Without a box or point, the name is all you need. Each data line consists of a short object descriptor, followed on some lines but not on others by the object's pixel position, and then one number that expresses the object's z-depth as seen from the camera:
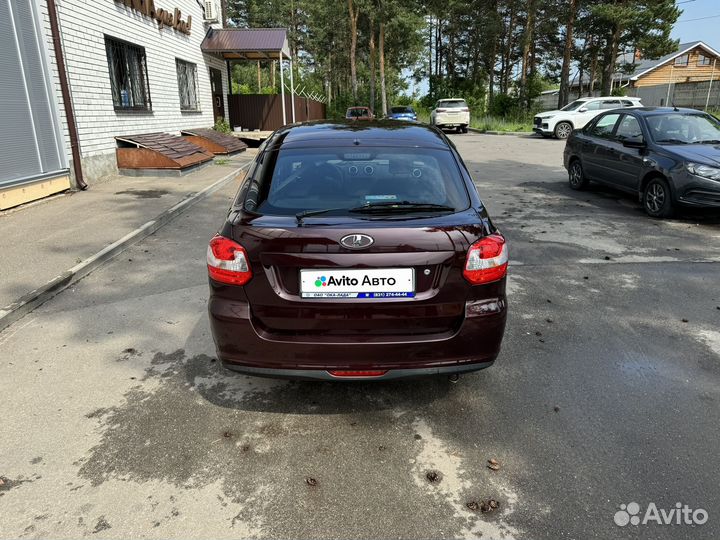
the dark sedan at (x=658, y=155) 7.72
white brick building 8.99
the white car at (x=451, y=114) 30.75
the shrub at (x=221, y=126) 20.62
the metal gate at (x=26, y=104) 8.67
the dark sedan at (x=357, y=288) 2.73
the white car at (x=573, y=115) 24.06
